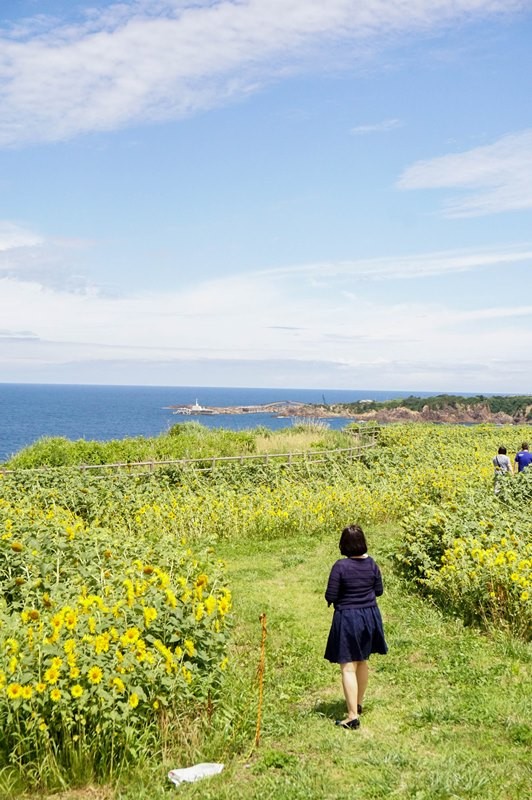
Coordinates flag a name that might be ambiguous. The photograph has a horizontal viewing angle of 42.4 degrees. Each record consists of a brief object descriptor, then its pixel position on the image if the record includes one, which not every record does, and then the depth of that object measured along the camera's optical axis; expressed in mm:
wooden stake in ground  5156
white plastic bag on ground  4582
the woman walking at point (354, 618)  5535
